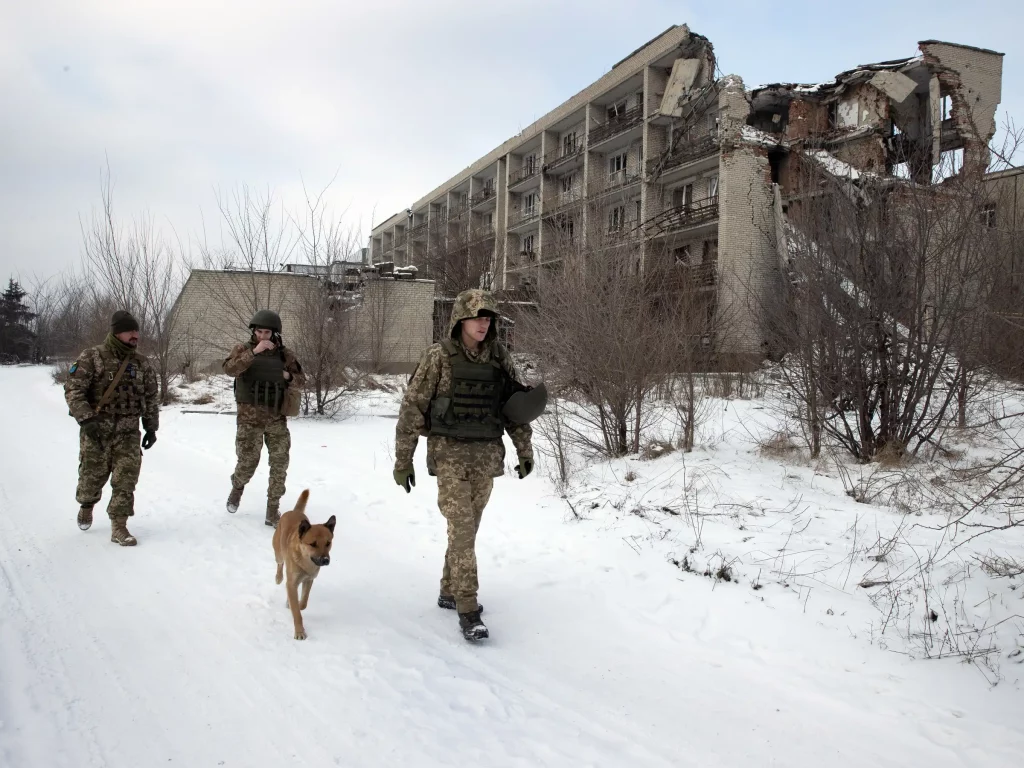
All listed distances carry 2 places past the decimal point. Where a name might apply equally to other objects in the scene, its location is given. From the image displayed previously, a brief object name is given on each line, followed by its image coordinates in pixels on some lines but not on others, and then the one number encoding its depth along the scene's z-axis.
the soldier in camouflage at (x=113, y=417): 5.07
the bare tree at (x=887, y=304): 6.44
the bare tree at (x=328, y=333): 13.30
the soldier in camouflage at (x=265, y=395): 5.55
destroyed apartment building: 10.65
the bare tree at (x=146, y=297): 15.45
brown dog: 3.46
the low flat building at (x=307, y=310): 13.49
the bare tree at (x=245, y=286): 13.72
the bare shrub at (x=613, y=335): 7.74
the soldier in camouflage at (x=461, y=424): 3.61
